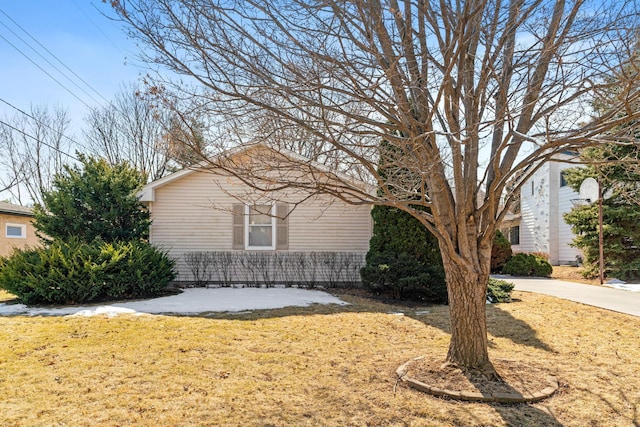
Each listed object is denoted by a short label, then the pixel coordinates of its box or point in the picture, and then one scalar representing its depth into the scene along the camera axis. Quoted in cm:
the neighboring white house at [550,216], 2030
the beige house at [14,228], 1834
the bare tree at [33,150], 2425
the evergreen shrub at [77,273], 962
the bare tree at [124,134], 2423
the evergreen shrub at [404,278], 988
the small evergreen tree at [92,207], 1187
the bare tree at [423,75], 399
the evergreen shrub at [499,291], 981
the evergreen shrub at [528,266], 1645
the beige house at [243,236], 1317
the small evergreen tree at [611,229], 1362
